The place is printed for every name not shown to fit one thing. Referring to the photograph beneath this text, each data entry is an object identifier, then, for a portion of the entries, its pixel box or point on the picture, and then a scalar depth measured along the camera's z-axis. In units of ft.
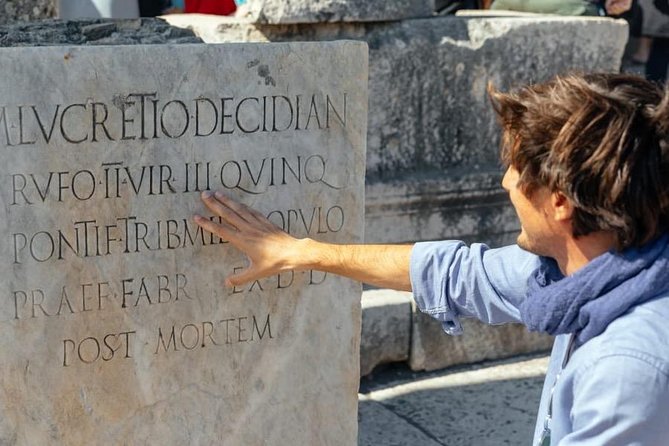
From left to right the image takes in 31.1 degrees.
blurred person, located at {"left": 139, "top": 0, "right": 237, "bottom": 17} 16.15
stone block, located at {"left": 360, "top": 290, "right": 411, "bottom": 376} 13.57
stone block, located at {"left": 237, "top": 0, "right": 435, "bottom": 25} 12.78
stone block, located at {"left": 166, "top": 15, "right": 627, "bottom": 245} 13.47
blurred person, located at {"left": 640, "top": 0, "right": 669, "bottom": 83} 18.03
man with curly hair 5.32
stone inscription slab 8.61
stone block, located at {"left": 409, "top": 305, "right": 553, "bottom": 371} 13.88
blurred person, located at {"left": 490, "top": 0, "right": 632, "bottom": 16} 14.96
